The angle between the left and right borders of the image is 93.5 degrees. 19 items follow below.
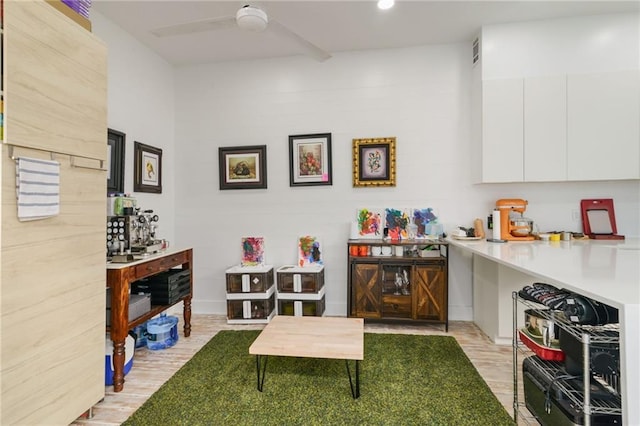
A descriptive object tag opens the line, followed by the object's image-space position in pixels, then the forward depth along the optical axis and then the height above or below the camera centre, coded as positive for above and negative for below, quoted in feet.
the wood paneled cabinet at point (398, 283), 10.02 -2.33
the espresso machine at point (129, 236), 7.73 -0.58
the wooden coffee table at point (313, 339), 6.23 -2.83
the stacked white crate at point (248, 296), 10.89 -2.96
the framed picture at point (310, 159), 11.64 +2.13
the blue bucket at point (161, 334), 8.96 -3.63
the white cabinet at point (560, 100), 9.36 +3.64
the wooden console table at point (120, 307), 6.83 -2.12
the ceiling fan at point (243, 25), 6.43 +4.41
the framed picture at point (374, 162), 11.26 +1.97
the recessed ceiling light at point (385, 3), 7.43 +5.25
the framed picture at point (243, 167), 12.03 +1.91
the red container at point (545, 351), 4.98 -2.32
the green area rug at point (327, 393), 5.88 -3.96
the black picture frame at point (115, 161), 9.17 +1.65
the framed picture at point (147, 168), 10.37 +1.65
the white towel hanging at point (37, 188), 4.62 +0.43
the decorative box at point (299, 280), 10.82 -2.39
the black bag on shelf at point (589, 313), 4.58 -1.52
